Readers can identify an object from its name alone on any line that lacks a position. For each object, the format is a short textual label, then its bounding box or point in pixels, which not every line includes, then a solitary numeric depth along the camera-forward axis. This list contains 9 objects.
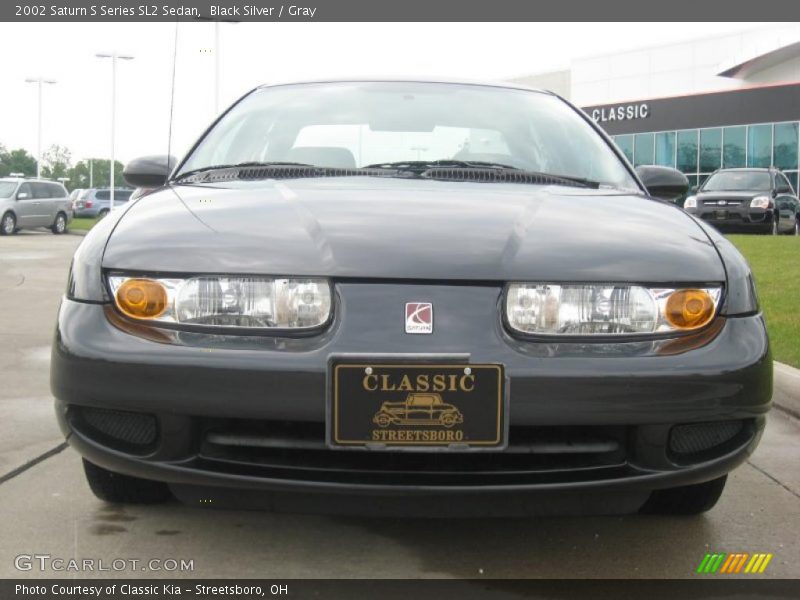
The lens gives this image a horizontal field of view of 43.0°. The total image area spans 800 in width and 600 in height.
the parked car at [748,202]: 19.00
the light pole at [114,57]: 41.97
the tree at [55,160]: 114.69
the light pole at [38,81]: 51.04
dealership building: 36.25
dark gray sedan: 2.27
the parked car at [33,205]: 25.12
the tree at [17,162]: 114.00
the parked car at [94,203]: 40.19
